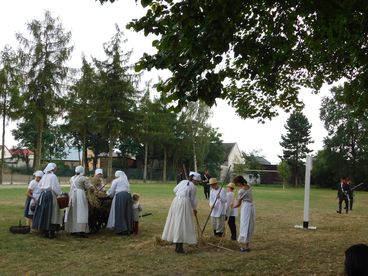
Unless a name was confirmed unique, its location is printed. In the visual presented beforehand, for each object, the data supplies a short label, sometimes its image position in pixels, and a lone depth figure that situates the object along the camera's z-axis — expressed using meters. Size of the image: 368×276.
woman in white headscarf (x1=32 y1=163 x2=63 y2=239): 12.02
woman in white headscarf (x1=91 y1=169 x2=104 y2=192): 13.74
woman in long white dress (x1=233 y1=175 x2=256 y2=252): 10.67
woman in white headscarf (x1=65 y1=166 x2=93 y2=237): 12.37
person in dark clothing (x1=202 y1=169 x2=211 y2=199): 26.33
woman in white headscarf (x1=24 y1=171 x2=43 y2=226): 12.88
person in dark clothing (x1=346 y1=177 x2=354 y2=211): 22.67
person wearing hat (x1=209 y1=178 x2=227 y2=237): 12.24
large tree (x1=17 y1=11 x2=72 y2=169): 37.50
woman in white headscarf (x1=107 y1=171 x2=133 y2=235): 12.81
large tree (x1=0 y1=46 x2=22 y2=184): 37.03
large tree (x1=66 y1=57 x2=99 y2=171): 40.53
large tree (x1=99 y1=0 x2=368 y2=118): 6.63
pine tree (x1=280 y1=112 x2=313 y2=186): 75.38
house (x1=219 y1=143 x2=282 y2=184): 75.11
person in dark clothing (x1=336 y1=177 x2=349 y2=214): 22.22
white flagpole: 15.02
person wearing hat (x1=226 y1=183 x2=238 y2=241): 12.33
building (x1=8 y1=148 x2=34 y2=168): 74.38
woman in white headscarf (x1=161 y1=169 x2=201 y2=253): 10.26
